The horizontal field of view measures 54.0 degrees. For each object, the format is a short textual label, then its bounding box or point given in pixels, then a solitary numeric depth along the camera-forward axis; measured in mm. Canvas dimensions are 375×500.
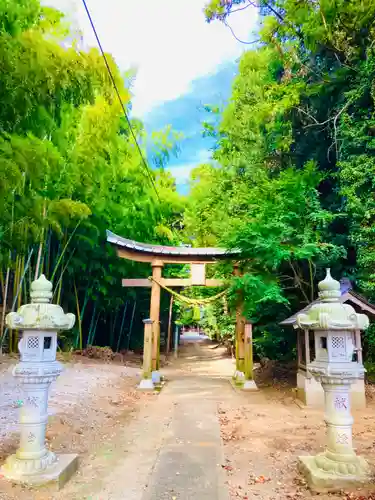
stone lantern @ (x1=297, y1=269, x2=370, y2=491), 2617
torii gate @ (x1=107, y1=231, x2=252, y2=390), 7430
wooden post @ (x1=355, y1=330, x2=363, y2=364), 5586
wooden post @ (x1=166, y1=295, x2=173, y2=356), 13620
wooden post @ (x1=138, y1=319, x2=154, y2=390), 6852
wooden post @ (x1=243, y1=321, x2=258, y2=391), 6785
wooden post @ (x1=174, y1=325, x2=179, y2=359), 15363
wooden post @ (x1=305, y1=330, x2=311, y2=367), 5562
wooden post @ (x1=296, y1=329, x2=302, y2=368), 6196
